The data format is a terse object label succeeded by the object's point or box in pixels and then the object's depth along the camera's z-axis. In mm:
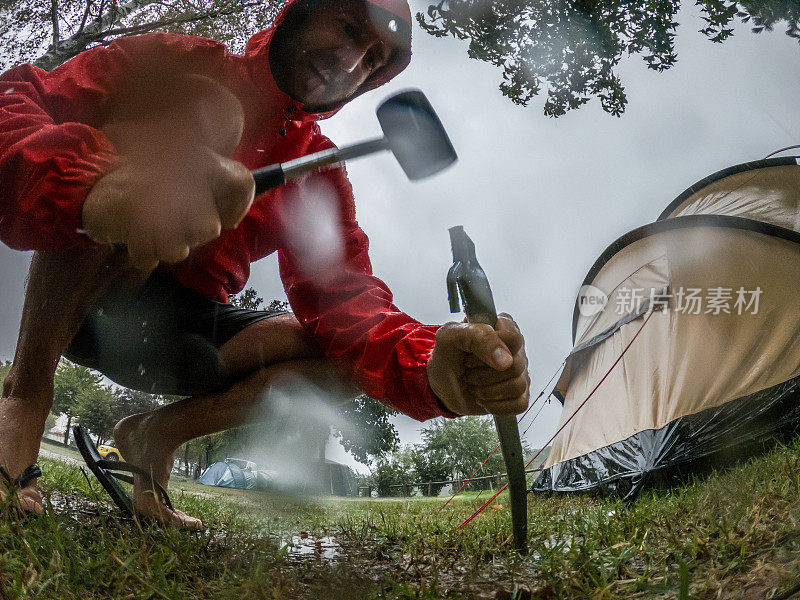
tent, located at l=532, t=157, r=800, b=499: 1138
